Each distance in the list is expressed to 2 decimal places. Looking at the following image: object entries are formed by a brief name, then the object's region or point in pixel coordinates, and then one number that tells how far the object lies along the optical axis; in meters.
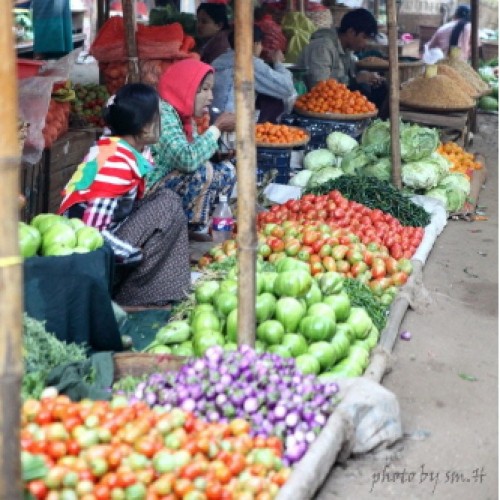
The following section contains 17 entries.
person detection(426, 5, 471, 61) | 15.32
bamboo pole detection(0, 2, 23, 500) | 2.05
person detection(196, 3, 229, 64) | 8.69
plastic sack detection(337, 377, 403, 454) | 3.39
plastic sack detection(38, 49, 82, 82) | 5.75
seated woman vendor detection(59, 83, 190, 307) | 4.44
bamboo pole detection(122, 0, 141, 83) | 6.25
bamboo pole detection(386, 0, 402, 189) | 6.77
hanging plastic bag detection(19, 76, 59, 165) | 5.48
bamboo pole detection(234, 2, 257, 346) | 3.33
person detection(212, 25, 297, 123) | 7.16
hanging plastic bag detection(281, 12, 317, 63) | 11.30
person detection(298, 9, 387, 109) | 9.52
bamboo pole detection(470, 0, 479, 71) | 11.75
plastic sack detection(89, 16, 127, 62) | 6.82
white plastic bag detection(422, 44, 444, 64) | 15.34
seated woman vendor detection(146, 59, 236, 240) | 5.32
